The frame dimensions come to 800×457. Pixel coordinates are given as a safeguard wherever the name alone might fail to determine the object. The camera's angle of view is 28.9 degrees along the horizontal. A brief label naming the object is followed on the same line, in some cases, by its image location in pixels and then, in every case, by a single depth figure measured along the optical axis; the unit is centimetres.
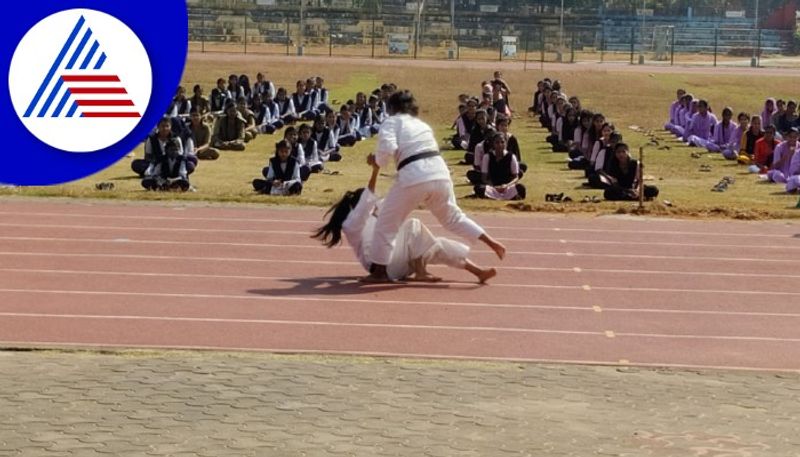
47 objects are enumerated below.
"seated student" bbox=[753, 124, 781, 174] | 2310
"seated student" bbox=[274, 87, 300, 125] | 3275
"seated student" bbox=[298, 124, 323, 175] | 2161
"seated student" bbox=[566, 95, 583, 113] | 2802
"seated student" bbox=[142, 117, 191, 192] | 1912
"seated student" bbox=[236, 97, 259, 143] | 2817
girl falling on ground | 1224
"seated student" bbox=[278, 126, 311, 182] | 1958
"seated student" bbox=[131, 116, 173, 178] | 1997
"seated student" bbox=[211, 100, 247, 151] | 2642
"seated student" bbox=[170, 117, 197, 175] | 2058
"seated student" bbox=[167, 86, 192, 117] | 2807
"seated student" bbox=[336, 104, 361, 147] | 2727
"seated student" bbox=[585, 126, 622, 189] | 1994
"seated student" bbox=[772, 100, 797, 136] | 2789
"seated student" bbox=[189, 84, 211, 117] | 2845
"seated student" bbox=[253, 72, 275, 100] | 3331
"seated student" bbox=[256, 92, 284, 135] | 3055
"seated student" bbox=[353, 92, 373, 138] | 2925
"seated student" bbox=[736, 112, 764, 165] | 2481
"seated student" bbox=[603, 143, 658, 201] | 1872
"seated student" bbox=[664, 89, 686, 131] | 3198
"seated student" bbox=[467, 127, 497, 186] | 1958
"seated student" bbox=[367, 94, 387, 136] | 3006
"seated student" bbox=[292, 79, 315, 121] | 3384
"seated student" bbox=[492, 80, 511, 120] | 3064
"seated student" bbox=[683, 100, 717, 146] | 2839
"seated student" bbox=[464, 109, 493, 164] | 2347
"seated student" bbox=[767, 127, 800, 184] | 2133
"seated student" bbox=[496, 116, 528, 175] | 2039
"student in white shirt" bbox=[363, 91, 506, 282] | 1184
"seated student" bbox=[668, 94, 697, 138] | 3033
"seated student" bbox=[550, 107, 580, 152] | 2659
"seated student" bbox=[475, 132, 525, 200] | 1875
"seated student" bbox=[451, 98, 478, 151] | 2622
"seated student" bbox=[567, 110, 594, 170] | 2344
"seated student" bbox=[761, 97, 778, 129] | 2895
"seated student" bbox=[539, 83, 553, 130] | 3218
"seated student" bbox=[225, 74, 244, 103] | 3398
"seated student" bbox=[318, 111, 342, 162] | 2396
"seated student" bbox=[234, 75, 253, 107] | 3426
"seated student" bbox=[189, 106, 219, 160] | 2428
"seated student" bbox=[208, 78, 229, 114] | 3150
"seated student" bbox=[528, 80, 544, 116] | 3608
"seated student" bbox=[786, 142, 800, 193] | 1996
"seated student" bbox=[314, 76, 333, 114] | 3409
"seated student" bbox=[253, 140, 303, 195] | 1869
